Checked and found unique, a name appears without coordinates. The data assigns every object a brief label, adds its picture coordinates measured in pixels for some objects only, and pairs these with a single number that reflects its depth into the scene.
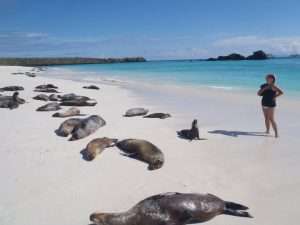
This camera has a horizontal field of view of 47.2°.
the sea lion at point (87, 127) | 7.66
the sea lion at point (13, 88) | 18.78
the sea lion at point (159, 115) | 10.39
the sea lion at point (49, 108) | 11.56
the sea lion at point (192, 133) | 7.84
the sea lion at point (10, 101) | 12.16
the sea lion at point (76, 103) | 12.84
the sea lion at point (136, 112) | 10.71
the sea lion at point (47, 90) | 18.05
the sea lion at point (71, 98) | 13.53
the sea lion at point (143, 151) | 5.96
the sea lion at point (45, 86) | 19.33
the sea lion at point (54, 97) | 14.60
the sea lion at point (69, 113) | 10.37
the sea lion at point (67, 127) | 7.99
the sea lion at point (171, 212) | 3.75
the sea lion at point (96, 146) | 6.34
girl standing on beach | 8.02
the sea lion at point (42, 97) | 14.54
